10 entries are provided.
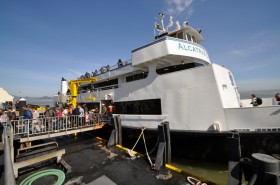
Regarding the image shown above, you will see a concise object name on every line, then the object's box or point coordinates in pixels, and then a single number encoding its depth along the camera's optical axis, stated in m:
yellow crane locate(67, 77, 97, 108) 14.14
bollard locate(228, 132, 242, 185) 3.97
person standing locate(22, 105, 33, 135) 8.32
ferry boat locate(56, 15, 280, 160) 6.09
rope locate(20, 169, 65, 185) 5.52
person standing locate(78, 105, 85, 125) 9.94
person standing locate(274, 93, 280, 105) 7.84
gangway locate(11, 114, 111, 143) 7.76
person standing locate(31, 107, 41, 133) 8.32
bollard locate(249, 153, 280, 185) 3.05
